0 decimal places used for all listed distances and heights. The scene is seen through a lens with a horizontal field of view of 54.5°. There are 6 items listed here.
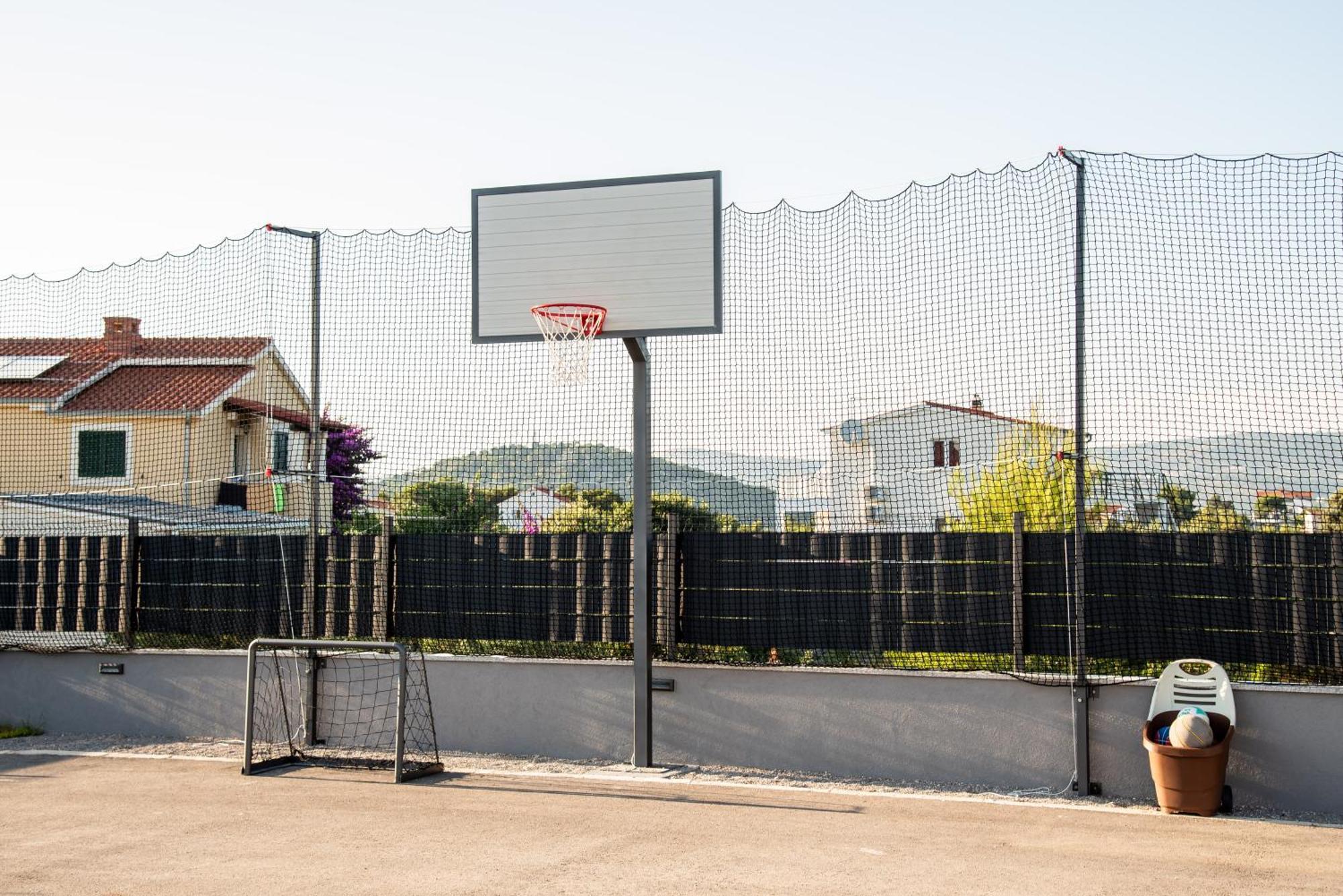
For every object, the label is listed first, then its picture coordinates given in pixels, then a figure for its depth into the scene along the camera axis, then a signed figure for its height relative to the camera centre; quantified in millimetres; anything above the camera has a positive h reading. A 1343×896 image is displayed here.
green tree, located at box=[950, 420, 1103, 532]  8586 +434
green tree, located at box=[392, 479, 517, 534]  10078 +289
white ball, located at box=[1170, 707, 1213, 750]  7414 -1051
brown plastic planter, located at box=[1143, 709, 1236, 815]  7457 -1310
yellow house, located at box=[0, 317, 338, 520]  10883 +1142
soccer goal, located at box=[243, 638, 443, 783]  9727 -1215
